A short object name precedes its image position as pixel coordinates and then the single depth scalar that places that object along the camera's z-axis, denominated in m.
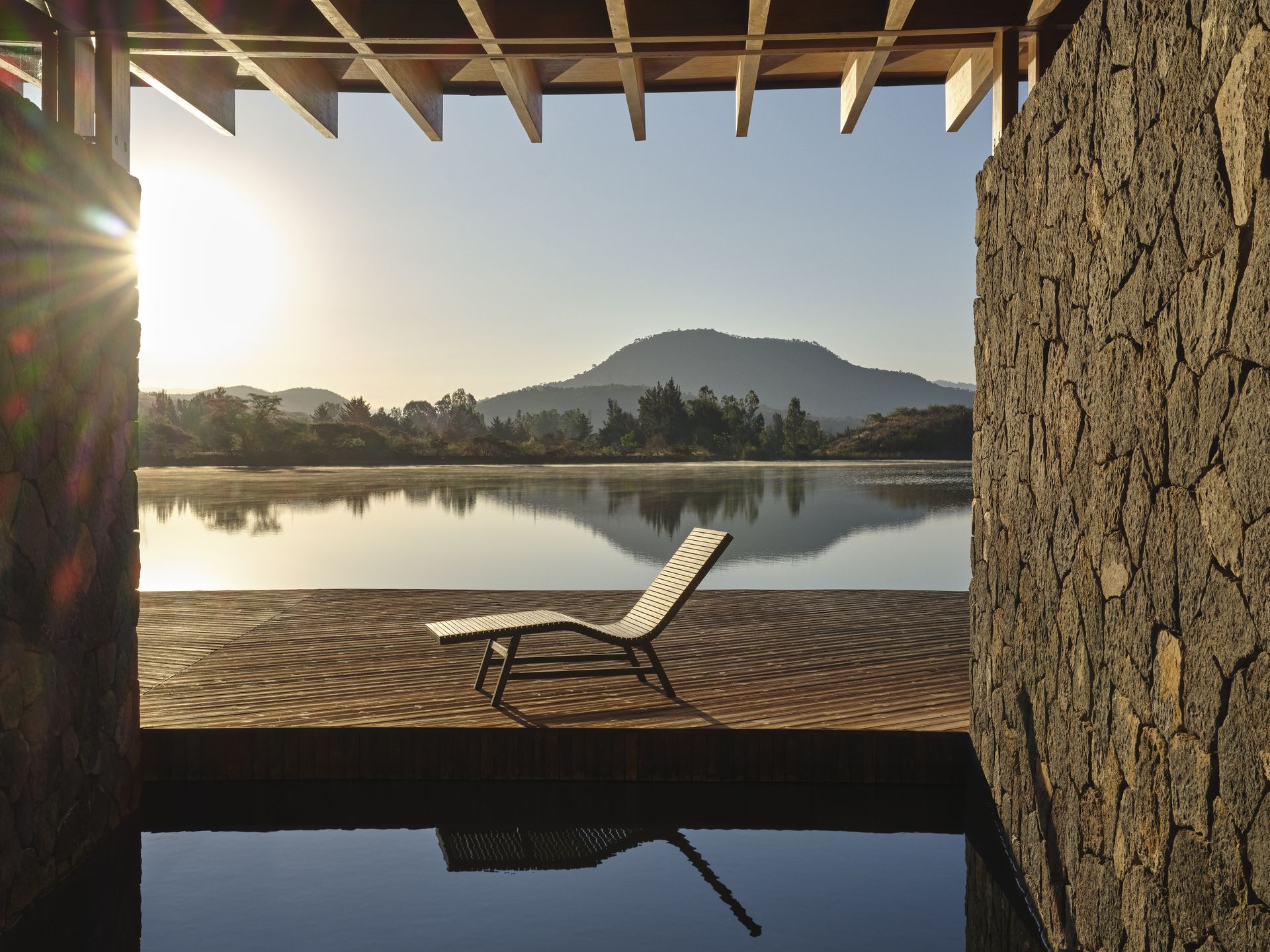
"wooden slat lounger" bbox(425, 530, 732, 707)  3.94
